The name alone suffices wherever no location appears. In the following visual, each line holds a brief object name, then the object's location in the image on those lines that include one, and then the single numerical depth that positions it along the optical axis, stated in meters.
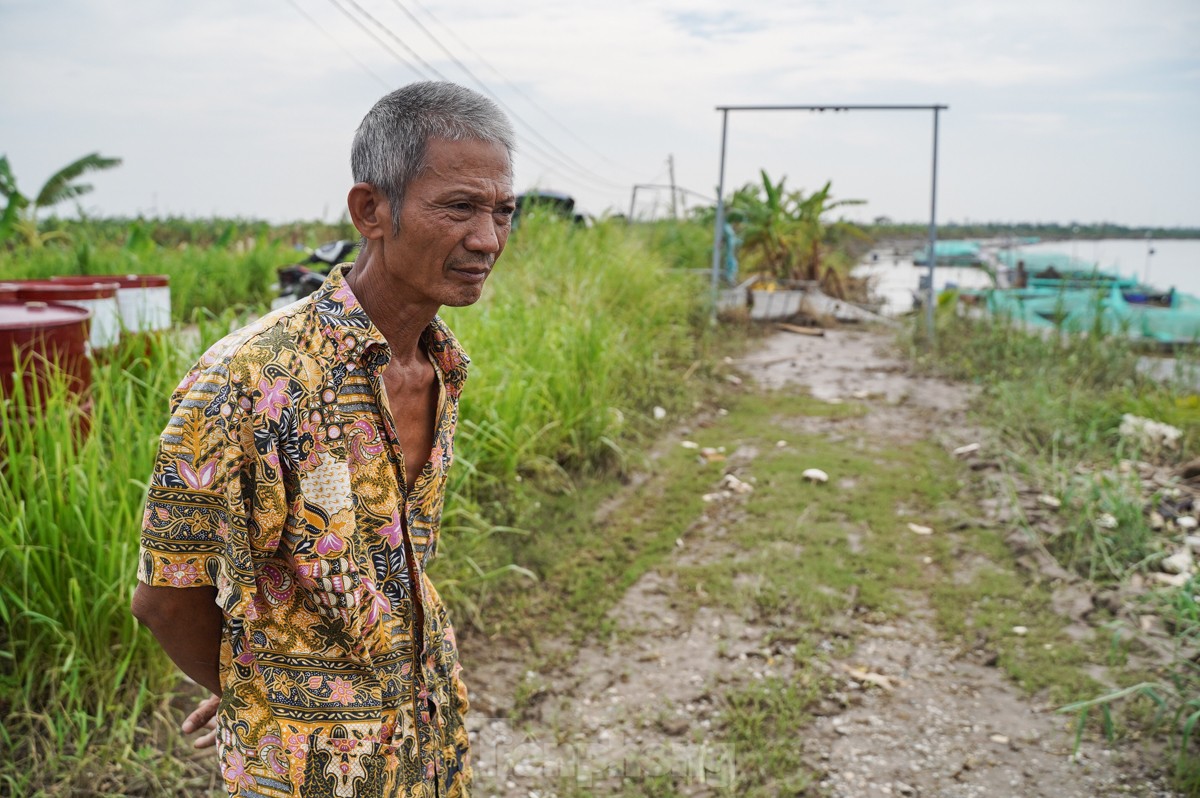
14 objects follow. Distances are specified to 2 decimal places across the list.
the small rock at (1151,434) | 5.48
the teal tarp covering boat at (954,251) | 26.42
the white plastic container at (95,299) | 3.69
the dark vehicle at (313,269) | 6.32
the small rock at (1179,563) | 3.97
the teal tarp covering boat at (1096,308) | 7.86
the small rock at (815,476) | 5.40
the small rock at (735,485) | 5.27
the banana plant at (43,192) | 10.79
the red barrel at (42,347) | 2.87
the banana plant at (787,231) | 11.39
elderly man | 1.25
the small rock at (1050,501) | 4.72
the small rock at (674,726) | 3.05
